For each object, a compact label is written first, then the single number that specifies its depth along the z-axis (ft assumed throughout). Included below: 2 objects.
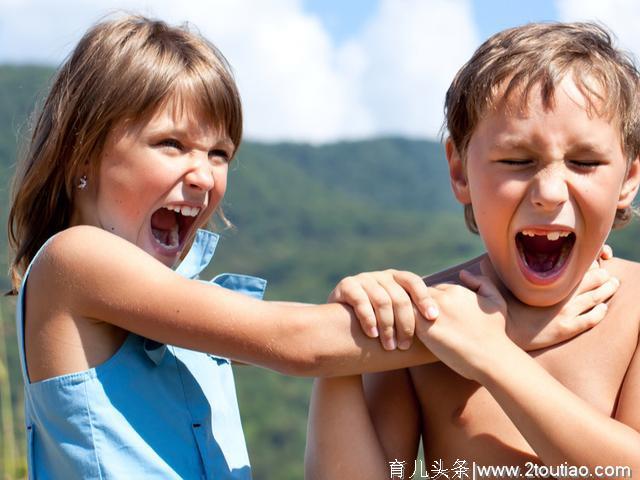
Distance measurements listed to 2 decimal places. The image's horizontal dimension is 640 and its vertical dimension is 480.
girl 8.07
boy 8.21
